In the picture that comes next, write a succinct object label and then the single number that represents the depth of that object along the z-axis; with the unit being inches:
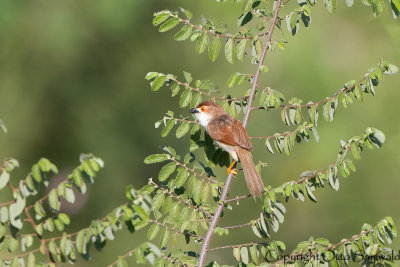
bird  347.3
